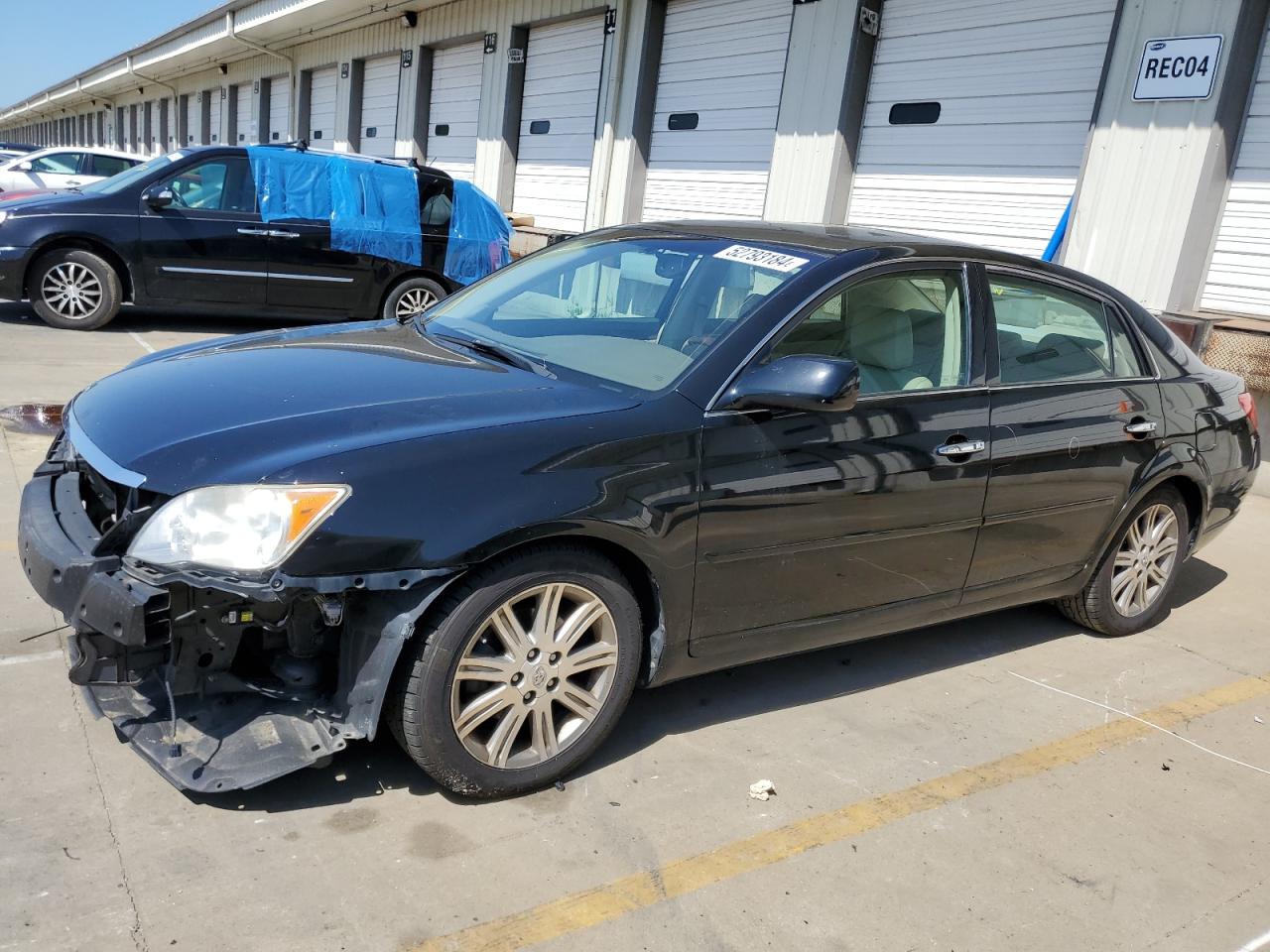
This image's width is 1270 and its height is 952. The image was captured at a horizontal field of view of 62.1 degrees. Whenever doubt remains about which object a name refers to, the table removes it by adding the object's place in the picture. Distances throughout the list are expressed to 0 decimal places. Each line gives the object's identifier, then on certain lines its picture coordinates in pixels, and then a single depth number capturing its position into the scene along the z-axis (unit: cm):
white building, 773
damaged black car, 258
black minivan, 906
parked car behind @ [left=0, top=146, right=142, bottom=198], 1583
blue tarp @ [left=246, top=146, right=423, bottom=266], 973
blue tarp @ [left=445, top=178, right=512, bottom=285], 1061
